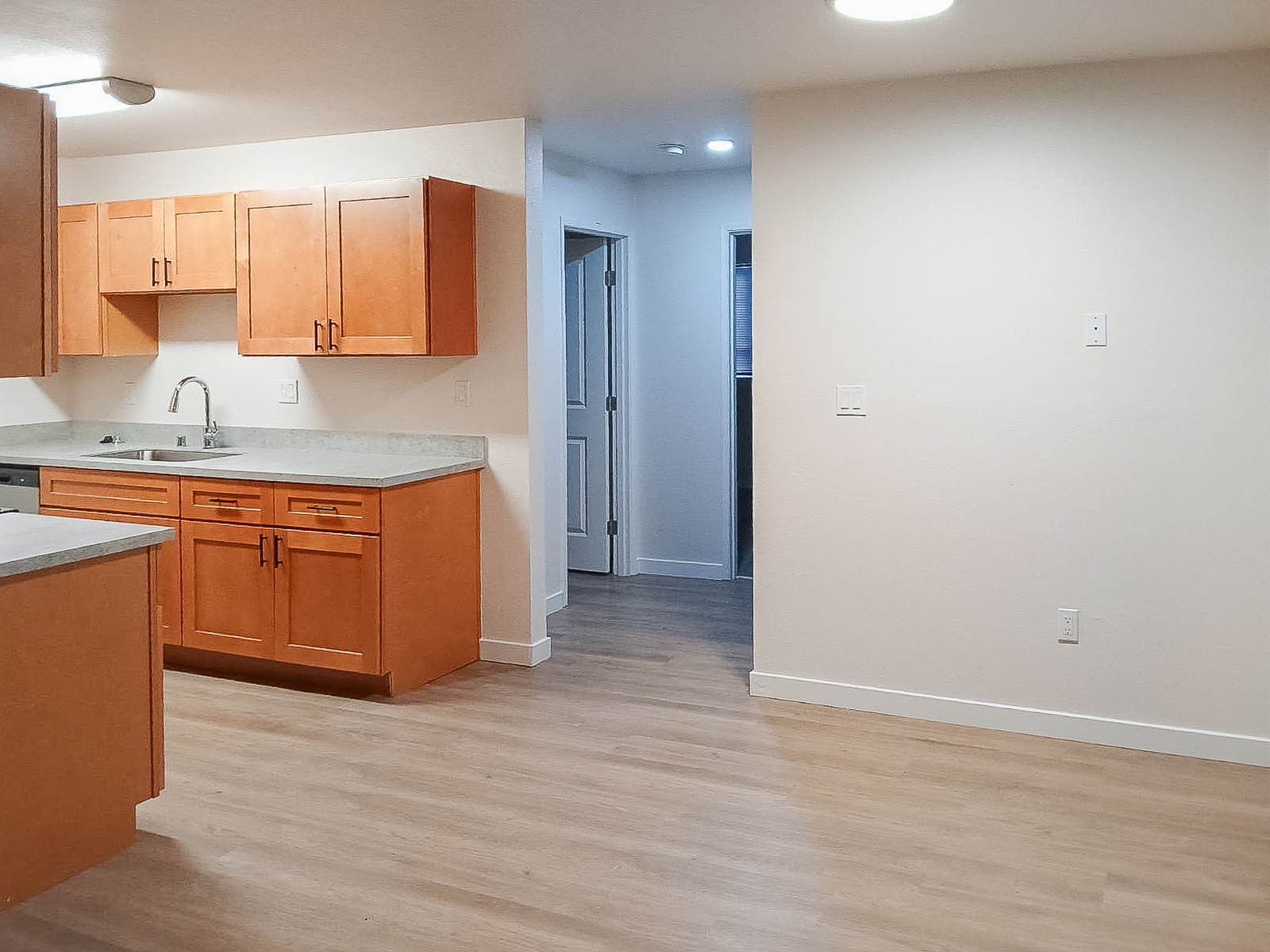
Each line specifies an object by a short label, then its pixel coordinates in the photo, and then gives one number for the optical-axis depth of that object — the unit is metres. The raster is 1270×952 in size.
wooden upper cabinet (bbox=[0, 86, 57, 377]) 2.54
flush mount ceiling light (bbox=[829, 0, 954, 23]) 3.07
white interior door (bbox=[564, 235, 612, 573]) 6.60
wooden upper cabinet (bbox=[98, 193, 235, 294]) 4.88
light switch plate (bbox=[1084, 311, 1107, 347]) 3.77
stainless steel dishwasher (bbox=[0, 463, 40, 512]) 4.96
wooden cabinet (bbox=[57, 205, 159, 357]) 5.22
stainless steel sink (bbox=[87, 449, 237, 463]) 5.18
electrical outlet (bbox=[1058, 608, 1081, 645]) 3.88
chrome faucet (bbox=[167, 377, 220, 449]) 5.31
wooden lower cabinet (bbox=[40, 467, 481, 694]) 4.33
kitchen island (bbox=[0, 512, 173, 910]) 2.69
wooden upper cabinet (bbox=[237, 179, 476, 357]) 4.47
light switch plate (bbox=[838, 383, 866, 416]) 4.14
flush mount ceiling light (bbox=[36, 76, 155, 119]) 3.97
